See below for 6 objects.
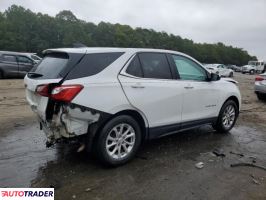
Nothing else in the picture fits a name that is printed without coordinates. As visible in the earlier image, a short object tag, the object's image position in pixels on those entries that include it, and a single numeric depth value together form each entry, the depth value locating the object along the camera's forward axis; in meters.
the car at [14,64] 11.34
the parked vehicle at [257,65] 34.50
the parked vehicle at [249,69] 32.98
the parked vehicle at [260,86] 7.66
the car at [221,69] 22.14
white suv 2.68
